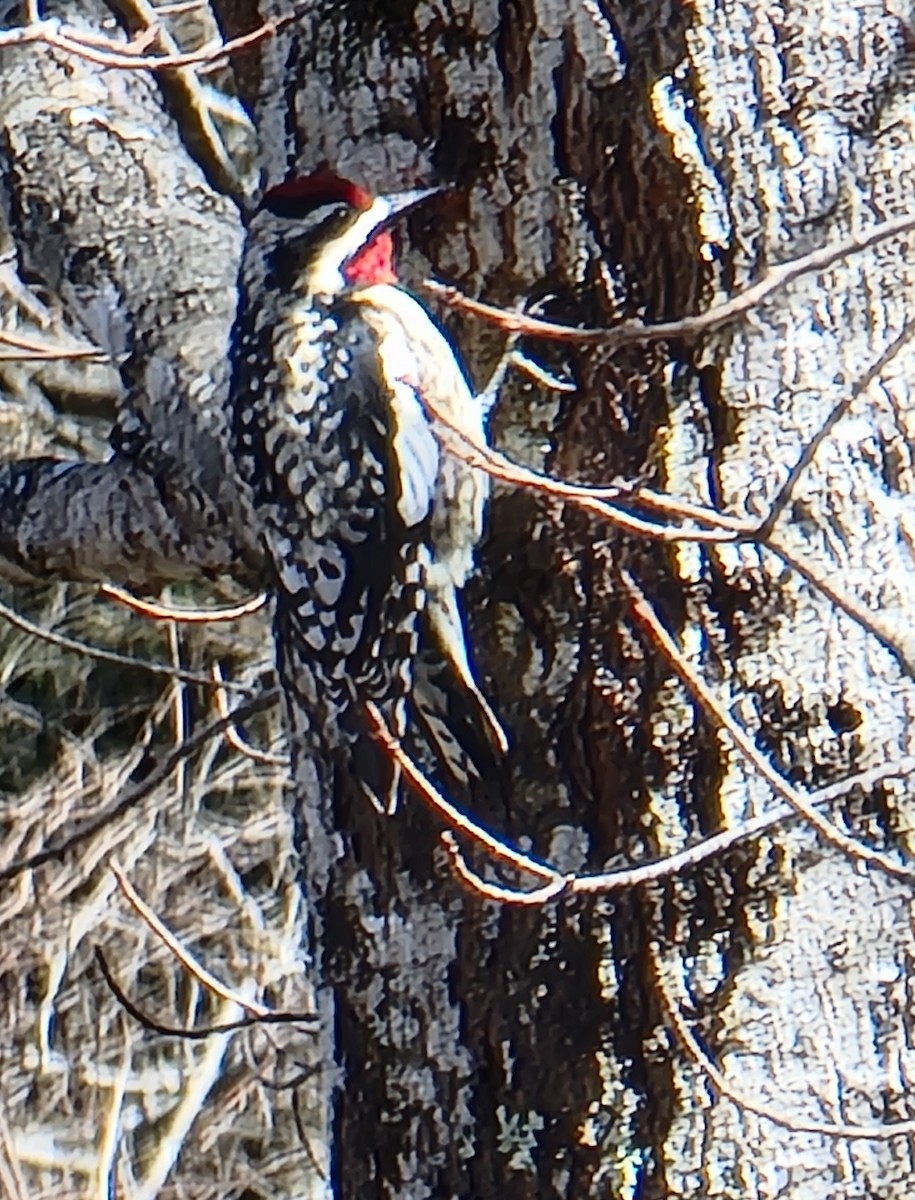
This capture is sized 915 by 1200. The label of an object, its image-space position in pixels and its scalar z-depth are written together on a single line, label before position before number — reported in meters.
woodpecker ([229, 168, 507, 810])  5.88
